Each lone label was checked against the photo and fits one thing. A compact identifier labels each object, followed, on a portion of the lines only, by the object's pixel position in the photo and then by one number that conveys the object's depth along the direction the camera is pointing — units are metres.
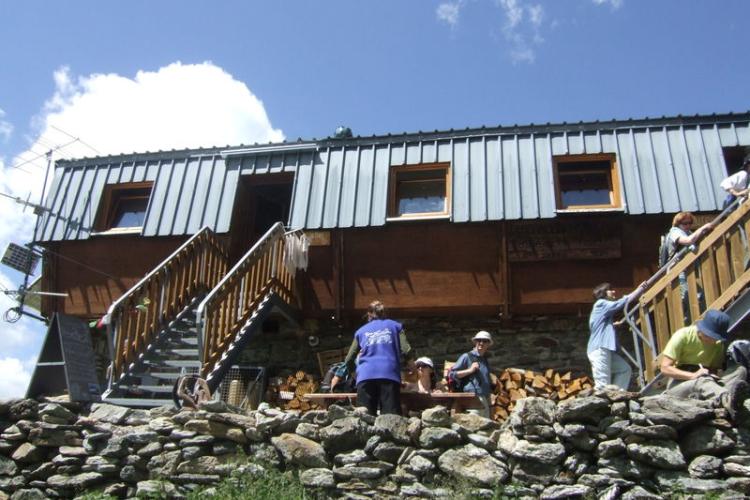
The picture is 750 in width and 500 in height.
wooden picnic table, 7.24
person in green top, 5.79
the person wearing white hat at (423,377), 7.77
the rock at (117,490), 6.39
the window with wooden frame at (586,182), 10.88
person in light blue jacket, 7.52
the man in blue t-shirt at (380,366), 6.76
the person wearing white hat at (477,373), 7.65
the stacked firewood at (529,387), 9.73
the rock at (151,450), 6.44
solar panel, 12.09
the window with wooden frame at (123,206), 12.37
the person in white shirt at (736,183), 8.22
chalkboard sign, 7.46
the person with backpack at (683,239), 7.38
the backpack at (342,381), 7.97
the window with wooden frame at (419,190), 11.27
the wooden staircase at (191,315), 8.48
